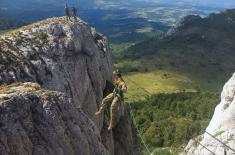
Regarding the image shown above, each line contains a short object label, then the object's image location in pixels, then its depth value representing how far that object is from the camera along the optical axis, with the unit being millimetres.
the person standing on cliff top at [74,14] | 30244
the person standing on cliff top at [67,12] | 29167
